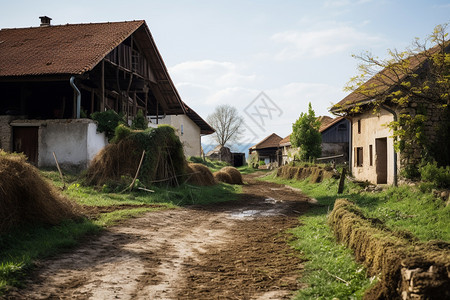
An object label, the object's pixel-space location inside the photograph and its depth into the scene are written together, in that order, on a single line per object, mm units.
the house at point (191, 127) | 37747
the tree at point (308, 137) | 31688
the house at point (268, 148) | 56700
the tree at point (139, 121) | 22808
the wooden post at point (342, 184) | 16484
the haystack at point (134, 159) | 15891
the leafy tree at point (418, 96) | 12537
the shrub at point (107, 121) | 19516
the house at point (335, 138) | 36156
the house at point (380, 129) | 14406
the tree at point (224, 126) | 74125
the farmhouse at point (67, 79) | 18578
